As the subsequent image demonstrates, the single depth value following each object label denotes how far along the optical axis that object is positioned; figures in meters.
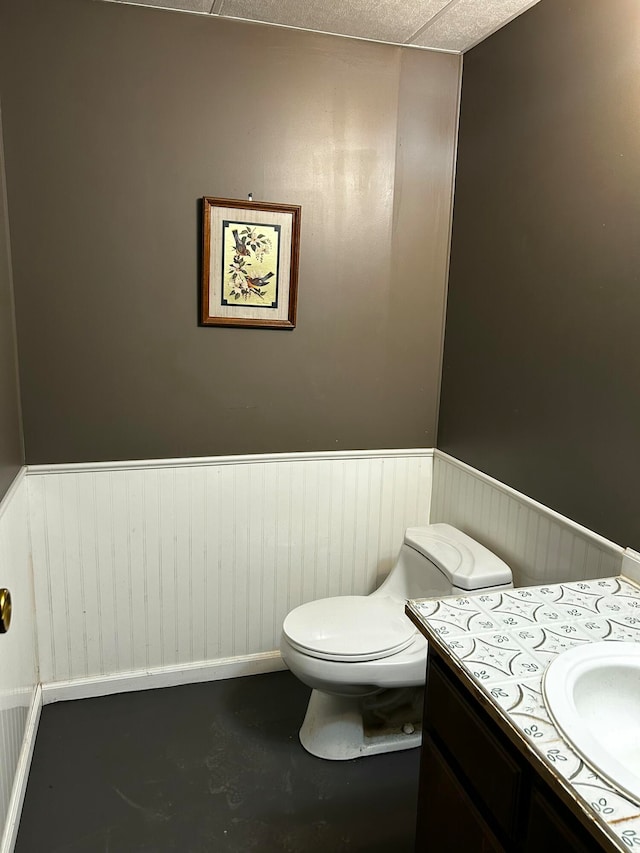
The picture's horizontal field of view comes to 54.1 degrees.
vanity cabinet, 0.97
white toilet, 1.91
